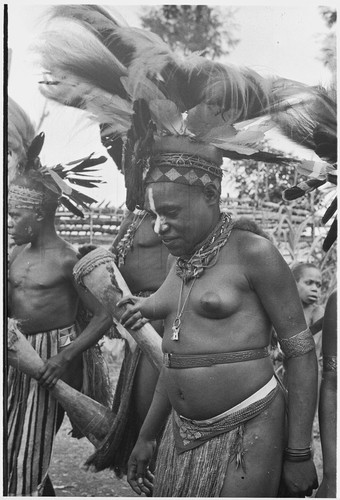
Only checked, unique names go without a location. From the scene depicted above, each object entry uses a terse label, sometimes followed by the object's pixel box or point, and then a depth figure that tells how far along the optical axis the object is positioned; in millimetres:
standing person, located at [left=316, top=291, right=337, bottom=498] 3648
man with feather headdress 3896
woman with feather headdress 3381
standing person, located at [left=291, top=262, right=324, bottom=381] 3748
